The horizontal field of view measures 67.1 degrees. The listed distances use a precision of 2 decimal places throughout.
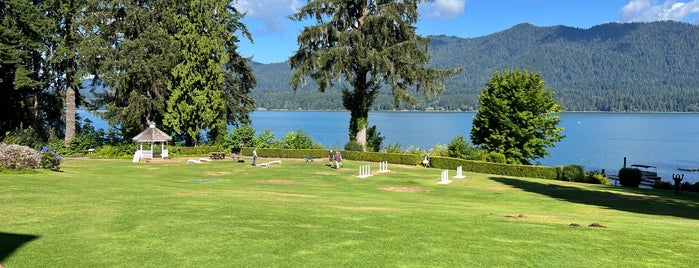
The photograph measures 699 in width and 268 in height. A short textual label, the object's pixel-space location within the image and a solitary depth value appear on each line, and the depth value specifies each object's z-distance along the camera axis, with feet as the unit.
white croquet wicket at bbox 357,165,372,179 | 118.02
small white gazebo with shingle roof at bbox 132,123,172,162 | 160.45
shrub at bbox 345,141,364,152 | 176.45
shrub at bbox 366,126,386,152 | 194.29
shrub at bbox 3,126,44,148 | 166.30
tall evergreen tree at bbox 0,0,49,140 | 168.25
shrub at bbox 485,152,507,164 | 149.18
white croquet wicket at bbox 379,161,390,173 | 131.19
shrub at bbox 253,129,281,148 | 187.07
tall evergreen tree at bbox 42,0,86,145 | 180.04
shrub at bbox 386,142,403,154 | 177.00
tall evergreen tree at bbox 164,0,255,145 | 188.85
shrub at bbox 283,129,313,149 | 184.03
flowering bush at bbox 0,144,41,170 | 77.77
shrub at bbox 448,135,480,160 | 159.22
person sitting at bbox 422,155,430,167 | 152.90
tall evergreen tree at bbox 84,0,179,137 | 183.62
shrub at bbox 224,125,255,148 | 185.88
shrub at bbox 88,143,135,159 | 167.73
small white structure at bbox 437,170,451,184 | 109.50
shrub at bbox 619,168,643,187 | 125.70
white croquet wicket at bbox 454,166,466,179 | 121.83
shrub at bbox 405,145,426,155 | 168.64
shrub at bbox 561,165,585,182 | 129.49
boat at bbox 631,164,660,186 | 150.03
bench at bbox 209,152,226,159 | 161.48
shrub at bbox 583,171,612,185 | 128.84
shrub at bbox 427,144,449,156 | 167.22
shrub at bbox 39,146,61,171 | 89.40
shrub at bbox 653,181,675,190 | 121.58
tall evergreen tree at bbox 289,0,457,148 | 167.12
